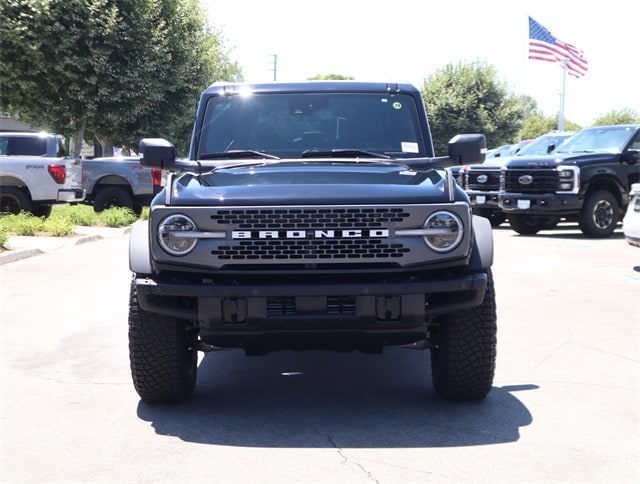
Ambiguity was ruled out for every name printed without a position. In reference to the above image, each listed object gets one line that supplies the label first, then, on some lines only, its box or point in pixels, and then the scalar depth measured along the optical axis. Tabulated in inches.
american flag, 1630.2
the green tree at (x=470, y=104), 2404.0
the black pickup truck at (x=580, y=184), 688.4
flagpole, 1927.9
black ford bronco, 190.9
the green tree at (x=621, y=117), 2861.7
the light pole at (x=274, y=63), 3255.4
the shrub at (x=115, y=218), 810.2
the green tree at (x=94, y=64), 1178.6
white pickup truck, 753.6
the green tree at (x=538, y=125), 4303.6
